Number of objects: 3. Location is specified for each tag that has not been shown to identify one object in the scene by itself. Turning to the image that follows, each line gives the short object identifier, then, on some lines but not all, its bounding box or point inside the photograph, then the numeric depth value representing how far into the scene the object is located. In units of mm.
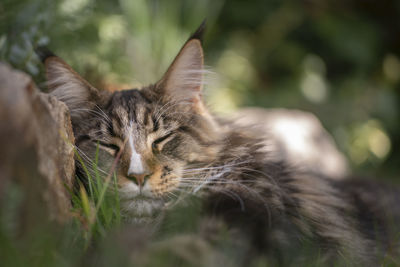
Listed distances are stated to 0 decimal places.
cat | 1117
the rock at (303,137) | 1616
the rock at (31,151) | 1032
